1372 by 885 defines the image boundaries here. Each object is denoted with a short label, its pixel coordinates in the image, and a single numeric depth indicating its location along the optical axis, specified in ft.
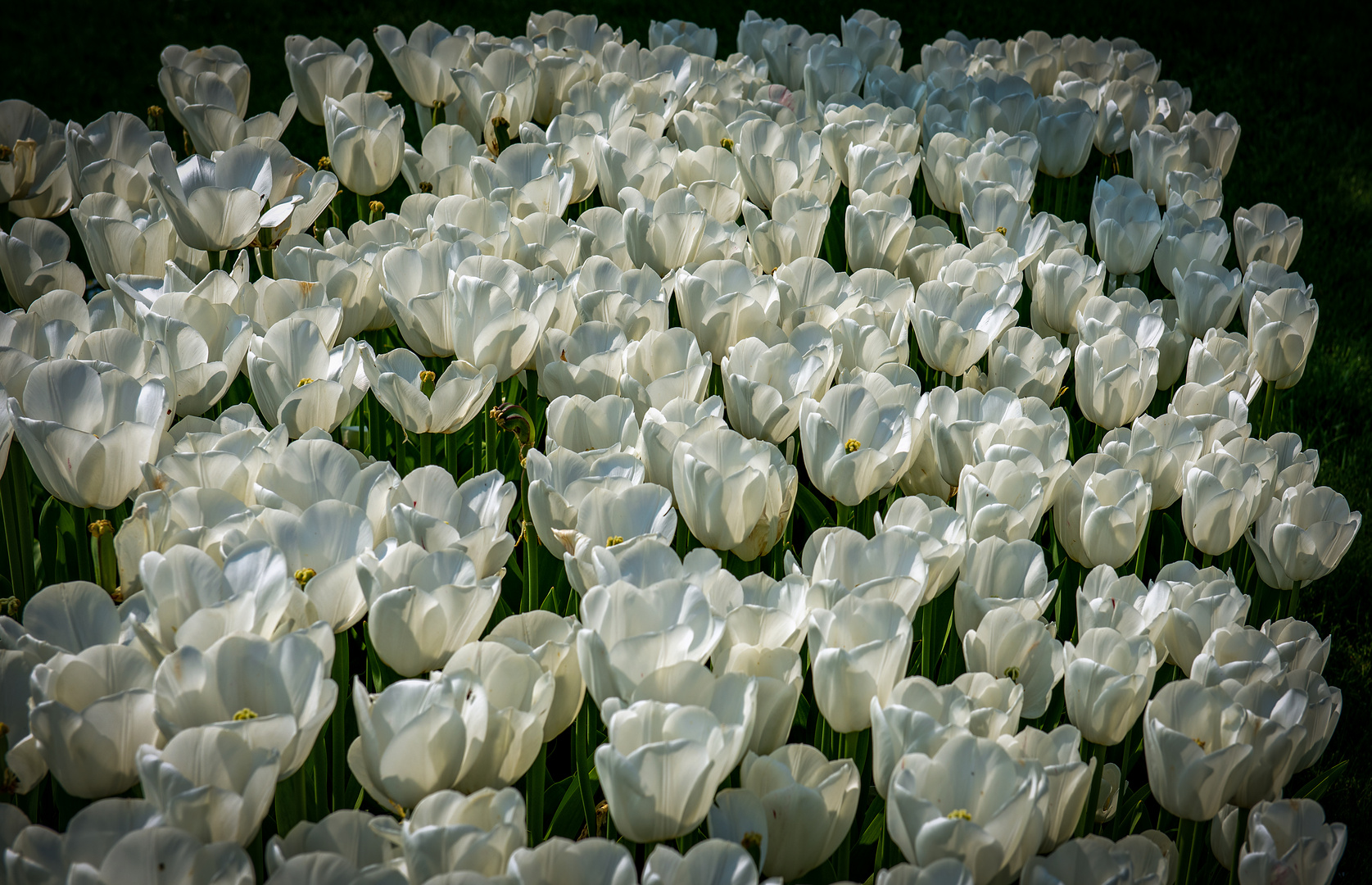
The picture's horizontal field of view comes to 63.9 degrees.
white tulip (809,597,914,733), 3.89
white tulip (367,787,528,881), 3.28
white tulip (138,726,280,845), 3.25
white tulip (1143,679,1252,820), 3.92
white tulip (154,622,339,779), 3.51
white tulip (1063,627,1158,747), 4.11
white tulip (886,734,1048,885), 3.45
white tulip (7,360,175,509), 4.47
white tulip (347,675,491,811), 3.46
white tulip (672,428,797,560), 4.62
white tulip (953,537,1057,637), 4.58
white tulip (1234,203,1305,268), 7.82
